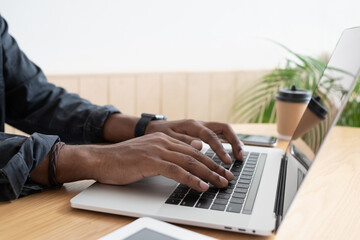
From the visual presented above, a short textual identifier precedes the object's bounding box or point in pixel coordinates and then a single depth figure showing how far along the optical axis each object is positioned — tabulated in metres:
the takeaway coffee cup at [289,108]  1.20
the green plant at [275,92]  2.14
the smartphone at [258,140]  1.11
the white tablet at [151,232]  0.53
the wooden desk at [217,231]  0.58
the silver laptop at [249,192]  0.58
